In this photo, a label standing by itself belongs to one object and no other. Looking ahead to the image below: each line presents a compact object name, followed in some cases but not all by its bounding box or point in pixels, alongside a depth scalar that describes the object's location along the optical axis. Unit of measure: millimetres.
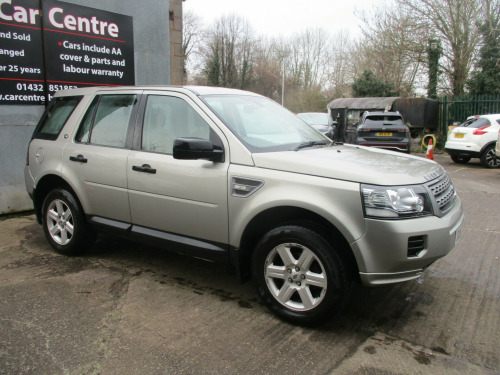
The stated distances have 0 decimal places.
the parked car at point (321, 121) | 15755
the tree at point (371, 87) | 28172
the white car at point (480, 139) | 11836
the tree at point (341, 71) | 40456
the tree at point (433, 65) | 23141
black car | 14106
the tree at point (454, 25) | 21734
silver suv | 2869
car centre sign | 6340
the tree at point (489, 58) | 20469
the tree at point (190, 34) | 50219
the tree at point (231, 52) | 55938
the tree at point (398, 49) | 23656
